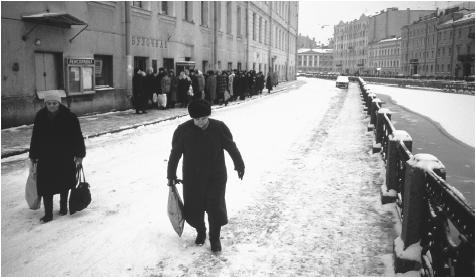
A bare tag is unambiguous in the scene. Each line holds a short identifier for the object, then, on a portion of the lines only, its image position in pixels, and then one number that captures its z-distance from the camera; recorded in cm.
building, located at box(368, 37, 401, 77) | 9269
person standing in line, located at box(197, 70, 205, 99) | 1921
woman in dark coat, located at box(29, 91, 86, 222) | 519
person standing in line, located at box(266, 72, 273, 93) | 3124
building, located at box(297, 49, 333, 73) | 15012
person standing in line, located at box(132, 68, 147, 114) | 1539
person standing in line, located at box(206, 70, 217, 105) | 2041
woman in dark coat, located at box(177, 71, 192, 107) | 1867
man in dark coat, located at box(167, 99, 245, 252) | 433
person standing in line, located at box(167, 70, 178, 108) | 1805
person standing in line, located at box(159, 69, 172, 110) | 1731
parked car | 4566
